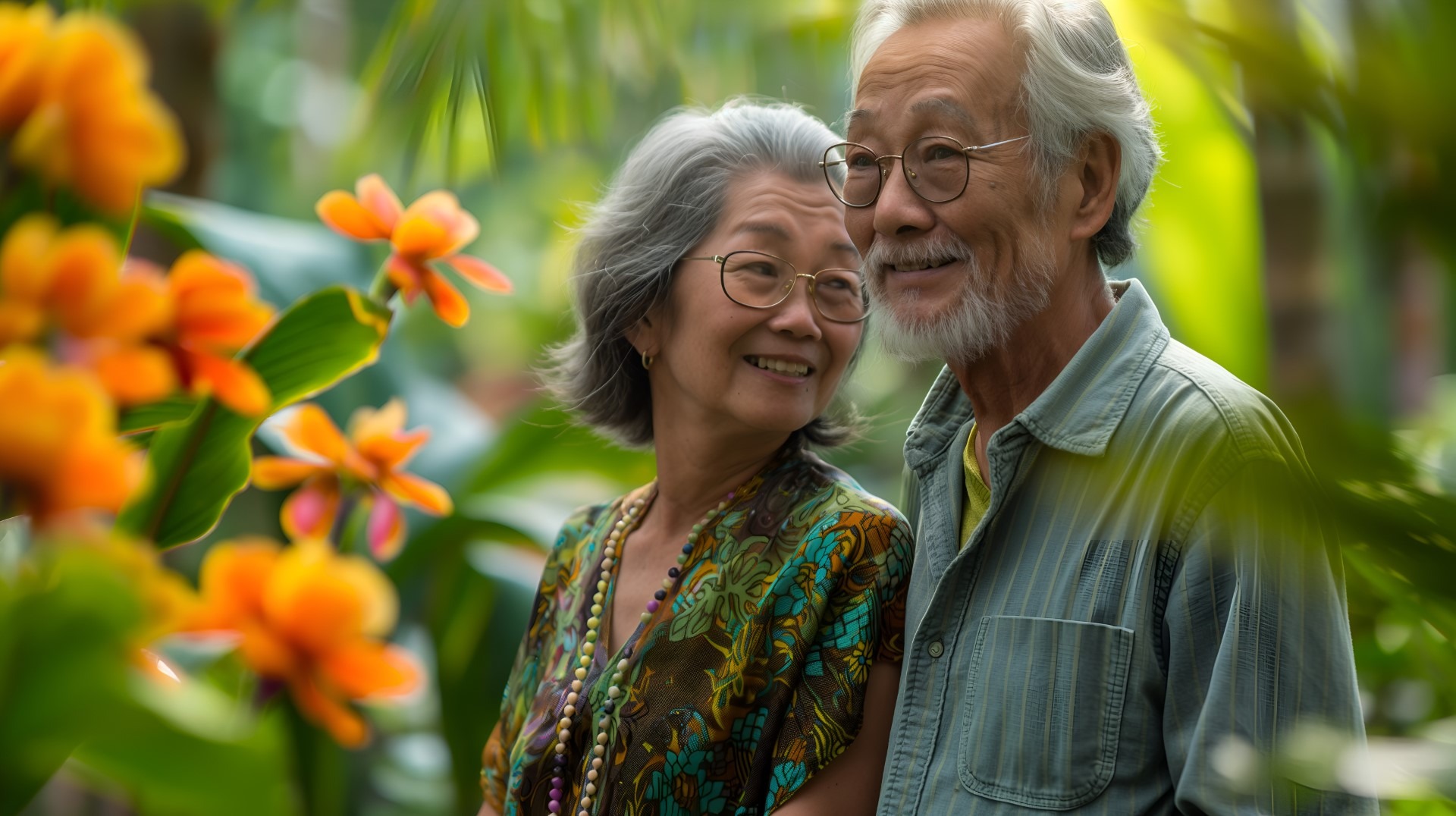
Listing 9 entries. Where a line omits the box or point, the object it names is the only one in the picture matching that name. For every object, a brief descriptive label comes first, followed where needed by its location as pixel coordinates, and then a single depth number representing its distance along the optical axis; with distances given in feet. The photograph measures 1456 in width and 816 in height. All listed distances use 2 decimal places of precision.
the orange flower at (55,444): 4.22
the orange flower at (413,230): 7.45
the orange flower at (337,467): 7.49
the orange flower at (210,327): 6.03
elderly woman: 8.51
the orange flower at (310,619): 4.52
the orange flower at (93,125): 4.97
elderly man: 7.87
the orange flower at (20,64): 5.08
